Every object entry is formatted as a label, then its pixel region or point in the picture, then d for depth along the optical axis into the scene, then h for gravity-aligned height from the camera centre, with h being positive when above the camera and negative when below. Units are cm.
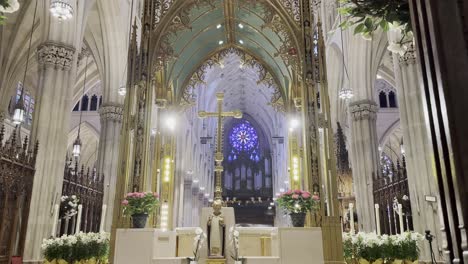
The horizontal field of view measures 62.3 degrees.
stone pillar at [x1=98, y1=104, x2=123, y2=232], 1681 +409
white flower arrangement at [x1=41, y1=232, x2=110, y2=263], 740 -26
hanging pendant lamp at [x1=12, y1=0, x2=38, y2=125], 1118 +342
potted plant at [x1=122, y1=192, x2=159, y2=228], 778 +57
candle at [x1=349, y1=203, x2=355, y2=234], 804 +30
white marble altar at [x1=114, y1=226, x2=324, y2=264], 742 -25
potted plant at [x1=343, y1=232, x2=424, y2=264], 779 -28
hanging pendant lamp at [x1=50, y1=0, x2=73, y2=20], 945 +534
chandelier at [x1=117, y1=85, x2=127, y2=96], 1499 +540
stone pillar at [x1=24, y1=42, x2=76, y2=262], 1034 +286
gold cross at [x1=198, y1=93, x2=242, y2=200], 865 +231
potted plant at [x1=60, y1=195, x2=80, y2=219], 1162 +83
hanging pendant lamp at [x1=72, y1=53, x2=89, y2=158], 1549 +335
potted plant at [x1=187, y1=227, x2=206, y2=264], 739 -20
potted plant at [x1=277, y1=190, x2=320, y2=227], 798 +59
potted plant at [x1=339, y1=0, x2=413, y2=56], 285 +163
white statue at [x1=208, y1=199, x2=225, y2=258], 760 +7
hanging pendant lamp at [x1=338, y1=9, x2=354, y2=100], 1650 +584
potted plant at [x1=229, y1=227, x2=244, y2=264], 743 -18
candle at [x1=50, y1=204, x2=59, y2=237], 702 +14
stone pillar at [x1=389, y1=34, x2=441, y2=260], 1034 +255
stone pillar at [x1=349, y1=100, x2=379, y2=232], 1616 +359
